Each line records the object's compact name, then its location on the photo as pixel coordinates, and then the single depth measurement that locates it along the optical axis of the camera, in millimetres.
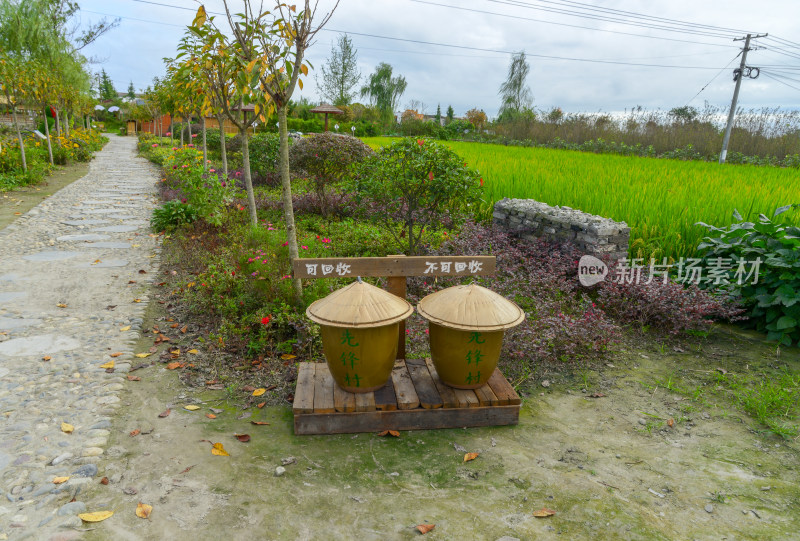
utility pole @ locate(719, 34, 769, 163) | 16922
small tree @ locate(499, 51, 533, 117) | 41281
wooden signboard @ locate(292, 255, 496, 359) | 3010
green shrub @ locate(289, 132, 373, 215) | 7474
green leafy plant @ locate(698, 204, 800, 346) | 4297
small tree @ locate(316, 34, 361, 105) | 42125
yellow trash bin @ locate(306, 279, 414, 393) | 2729
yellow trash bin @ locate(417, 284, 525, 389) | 2838
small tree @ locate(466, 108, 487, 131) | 39194
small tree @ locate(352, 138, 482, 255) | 5414
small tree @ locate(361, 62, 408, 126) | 42562
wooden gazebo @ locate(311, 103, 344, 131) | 22094
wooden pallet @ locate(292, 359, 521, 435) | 2793
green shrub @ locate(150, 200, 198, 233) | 6988
